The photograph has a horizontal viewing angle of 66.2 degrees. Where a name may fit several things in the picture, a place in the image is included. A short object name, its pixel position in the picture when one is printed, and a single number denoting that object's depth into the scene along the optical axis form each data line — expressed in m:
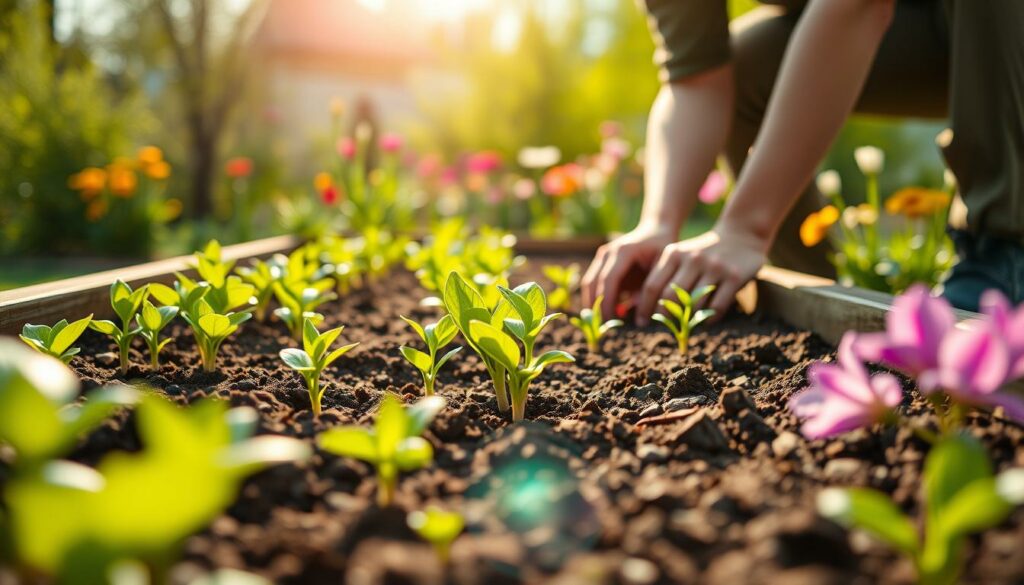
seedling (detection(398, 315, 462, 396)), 1.22
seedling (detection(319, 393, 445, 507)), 0.76
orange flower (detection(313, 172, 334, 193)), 4.47
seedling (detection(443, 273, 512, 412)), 1.18
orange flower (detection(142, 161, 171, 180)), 4.87
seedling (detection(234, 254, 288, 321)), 1.80
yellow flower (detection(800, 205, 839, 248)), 2.40
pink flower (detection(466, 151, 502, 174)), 5.04
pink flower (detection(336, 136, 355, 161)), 4.53
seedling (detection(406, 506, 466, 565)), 0.67
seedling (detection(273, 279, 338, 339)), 1.62
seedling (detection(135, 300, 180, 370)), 1.35
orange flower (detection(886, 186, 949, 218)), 2.86
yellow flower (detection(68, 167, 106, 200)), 4.84
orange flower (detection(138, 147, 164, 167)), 4.83
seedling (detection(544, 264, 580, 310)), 2.15
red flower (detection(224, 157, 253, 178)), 5.19
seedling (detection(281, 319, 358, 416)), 1.15
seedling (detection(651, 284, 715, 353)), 1.61
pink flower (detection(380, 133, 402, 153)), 4.76
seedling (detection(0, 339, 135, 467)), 0.57
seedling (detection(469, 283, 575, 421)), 1.09
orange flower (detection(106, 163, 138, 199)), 4.94
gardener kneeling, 1.78
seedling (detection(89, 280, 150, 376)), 1.37
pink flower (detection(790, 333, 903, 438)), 0.79
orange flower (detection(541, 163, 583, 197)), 4.45
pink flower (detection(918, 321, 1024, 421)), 0.68
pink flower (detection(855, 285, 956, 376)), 0.74
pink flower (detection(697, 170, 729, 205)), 3.39
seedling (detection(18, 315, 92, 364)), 1.18
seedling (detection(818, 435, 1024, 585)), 0.58
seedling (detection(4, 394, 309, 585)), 0.50
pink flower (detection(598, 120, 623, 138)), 5.03
